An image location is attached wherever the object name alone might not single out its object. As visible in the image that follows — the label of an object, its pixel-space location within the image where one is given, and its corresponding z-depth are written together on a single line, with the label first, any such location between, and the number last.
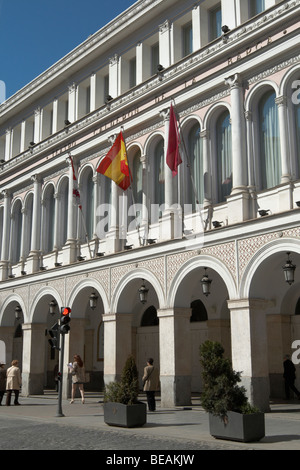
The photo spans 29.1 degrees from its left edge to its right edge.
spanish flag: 21.42
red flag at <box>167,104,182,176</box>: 19.62
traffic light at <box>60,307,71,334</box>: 16.88
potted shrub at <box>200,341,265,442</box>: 10.99
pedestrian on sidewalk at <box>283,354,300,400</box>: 19.73
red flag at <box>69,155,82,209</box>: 24.17
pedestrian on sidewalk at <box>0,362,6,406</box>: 20.82
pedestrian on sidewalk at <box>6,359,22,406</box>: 21.06
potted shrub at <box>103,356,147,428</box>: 13.66
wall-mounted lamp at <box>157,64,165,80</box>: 21.83
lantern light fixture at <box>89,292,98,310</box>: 23.50
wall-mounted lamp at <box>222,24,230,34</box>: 19.28
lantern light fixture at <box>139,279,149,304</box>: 20.94
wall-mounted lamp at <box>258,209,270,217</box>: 17.30
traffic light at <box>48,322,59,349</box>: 17.39
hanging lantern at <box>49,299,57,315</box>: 25.64
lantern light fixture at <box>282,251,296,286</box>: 16.58
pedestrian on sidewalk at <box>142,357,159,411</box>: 17.44
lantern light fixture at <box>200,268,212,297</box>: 18.67
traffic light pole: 16.53
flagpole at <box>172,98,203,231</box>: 19.39
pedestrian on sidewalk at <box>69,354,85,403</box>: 21.17
